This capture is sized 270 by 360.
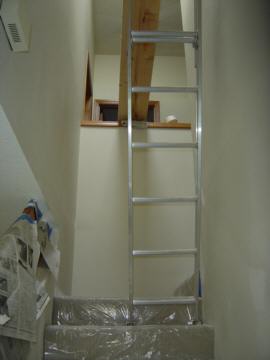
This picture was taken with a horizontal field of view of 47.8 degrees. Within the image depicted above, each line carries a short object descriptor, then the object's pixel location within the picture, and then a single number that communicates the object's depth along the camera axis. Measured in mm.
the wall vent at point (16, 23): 833
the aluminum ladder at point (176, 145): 1482
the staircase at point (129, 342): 1284
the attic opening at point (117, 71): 3524
